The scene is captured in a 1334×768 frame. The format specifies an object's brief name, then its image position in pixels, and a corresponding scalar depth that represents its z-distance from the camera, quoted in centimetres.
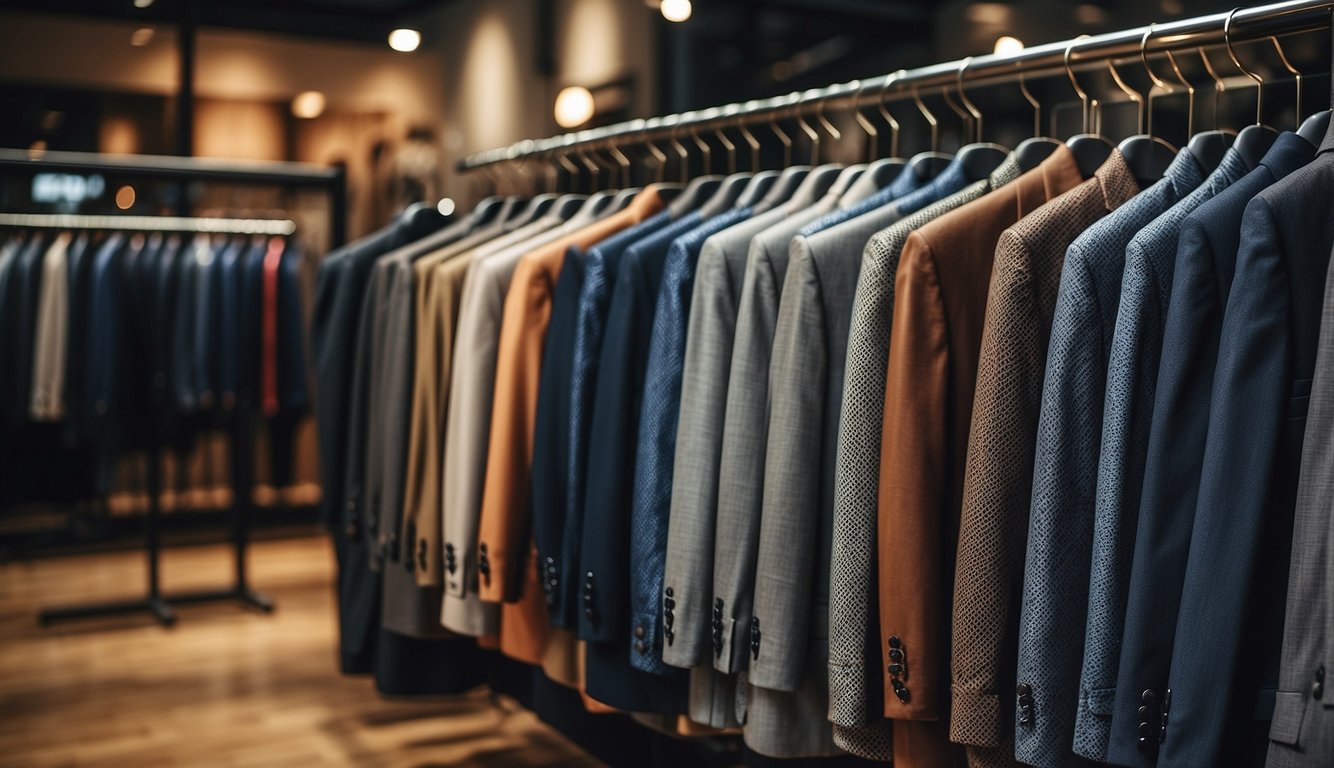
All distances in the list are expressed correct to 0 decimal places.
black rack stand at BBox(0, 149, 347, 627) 377
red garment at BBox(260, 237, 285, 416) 519
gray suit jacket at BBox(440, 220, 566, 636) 229
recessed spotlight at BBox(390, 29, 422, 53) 663
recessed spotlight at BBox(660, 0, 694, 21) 440
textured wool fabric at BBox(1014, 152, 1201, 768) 136
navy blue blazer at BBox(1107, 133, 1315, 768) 127
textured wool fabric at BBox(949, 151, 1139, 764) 144
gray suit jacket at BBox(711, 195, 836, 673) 171
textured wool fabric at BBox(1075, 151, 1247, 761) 132
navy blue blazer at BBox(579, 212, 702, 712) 193
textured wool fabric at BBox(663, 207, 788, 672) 177
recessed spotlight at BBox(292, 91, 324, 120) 652
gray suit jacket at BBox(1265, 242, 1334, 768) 115
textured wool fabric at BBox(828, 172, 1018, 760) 155
